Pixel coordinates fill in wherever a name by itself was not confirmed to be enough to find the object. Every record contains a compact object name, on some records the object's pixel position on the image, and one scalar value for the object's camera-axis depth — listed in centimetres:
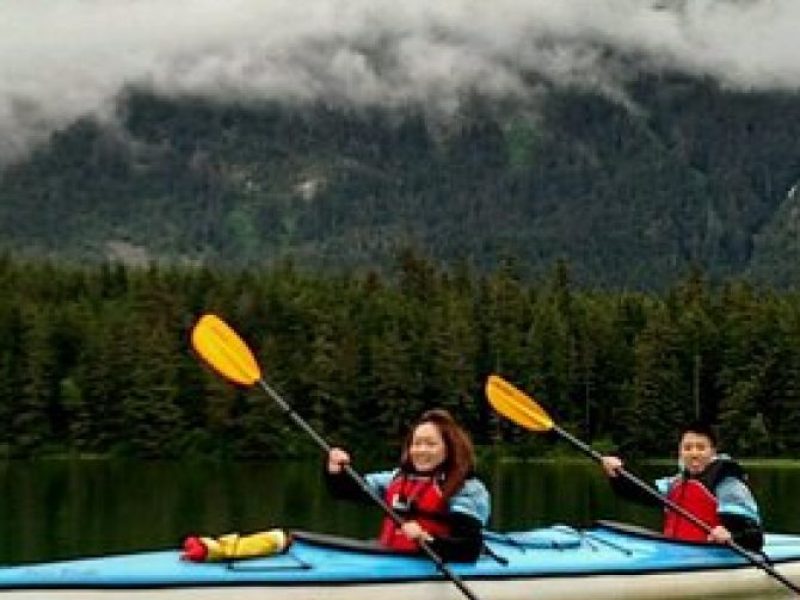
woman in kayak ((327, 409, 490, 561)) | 1228
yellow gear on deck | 1168
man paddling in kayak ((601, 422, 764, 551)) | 1430
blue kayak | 1105
